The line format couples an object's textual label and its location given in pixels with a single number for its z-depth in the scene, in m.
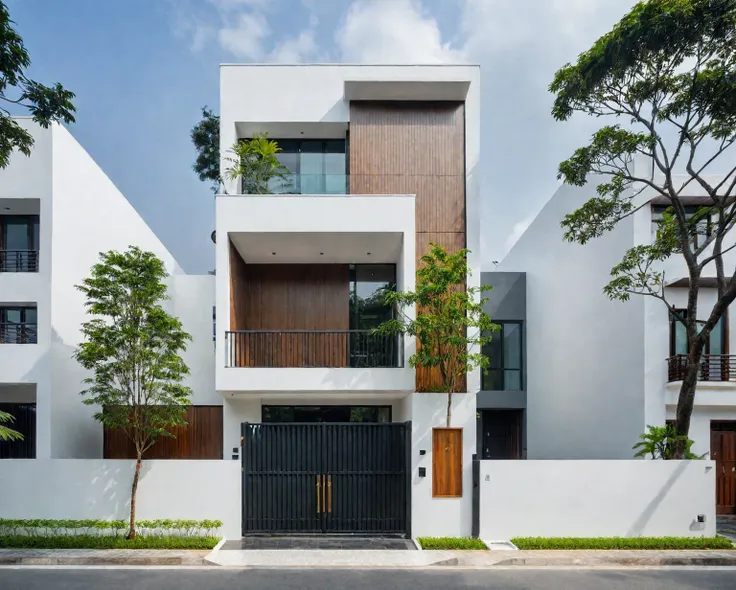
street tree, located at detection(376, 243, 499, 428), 10.19
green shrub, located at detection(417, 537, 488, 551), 9.45
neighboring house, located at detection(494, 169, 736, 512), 12.58
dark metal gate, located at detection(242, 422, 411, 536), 10.18
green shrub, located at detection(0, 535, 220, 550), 9.27
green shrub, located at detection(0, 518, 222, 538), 9.65
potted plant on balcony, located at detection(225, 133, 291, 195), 11.89
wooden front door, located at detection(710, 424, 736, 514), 12.58
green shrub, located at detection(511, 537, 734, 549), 9.36
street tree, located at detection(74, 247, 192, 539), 9.68
